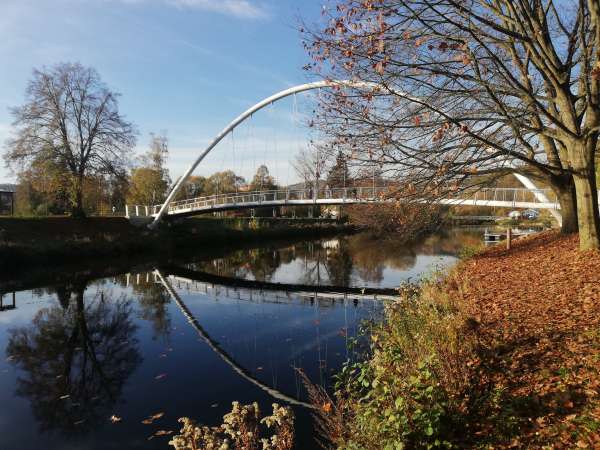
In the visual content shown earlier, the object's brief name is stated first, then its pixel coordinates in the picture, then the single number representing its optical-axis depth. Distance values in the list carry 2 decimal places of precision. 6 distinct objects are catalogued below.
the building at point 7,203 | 32.09
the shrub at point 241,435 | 3.47
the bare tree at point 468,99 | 5.43
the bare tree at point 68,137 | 24.61
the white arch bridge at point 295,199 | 8.48
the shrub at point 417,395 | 3.25
